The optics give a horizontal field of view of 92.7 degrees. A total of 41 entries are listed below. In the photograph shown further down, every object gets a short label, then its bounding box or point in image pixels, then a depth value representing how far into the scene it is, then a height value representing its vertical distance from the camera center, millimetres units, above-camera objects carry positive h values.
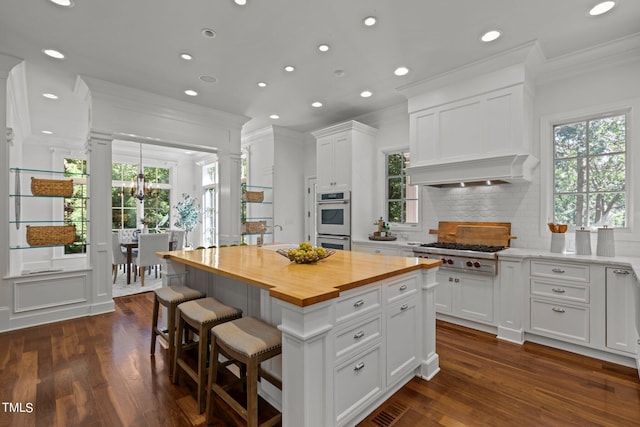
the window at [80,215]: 3941 -40
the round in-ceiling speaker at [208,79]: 3856 +1703
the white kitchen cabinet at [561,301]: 2805 -858
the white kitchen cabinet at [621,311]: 2578 -862
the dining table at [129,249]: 5539 -679
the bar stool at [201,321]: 2038 -762
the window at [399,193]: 4738 +300
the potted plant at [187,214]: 8383 -61
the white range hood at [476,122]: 3215 +1034
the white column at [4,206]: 3369 +69
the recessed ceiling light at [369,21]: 2686 +1700
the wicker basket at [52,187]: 3652 +304
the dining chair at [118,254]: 5637 -787
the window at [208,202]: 8461 +279
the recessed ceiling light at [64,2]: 2445 +1693
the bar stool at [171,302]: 2445 -749
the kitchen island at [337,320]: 1492 -672
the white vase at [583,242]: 3011 -308
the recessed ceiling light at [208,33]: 2865 +1703
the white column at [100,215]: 3936 -39
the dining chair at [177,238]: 6137 -528
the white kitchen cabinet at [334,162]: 4840 +814
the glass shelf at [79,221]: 3941 -118
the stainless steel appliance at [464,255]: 3201 -498
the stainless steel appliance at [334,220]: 4801 -140
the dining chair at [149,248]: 5227 -633
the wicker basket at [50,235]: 3564 -274
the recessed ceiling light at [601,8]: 2438 +1658
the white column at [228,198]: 5242 +237
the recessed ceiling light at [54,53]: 3186 +1687
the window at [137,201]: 7673 +301
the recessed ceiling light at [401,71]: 3598 +1685
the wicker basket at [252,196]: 5461 +282
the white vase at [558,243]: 3164 -331
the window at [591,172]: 3182 +431
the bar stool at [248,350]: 1601 -757
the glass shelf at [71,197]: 3570 +199
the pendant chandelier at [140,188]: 6156 +480
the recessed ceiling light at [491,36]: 2845 +1671
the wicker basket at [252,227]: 5348 -271
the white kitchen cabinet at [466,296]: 3271 -949
